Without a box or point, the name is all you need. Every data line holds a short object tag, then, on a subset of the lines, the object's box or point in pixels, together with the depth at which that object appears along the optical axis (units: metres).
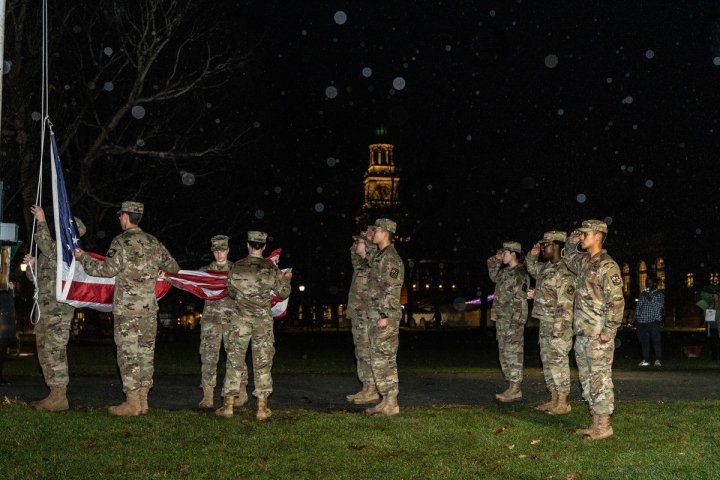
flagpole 7.38
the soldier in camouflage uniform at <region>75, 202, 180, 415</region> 10.16
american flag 10.63
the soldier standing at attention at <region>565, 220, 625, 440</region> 9.19
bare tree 21.95
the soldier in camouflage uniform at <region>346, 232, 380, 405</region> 12.52
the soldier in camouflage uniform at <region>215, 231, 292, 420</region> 10.45
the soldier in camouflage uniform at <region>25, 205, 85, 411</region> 10.50
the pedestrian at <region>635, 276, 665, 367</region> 19.86
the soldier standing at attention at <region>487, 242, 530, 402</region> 12.70
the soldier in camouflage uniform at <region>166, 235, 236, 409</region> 11.38
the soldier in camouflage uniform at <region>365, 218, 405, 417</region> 10.63
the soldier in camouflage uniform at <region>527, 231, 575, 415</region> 11.32
